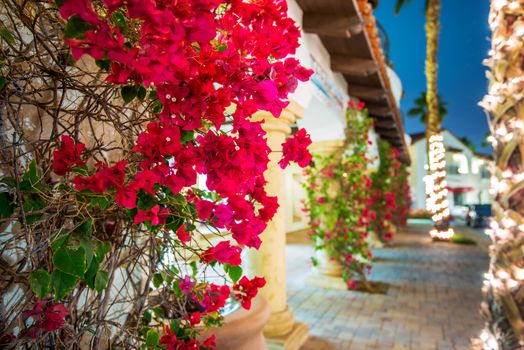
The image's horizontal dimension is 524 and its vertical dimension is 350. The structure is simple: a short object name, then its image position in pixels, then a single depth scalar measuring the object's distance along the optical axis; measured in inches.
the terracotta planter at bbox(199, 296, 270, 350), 85.1
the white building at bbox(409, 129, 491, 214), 1310.3
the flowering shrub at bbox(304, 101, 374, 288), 238.8
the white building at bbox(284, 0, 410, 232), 152.6
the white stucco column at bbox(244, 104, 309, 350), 142.9
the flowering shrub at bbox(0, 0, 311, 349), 27.6
